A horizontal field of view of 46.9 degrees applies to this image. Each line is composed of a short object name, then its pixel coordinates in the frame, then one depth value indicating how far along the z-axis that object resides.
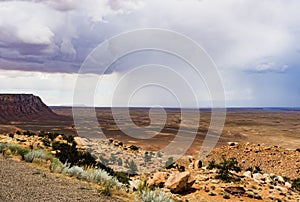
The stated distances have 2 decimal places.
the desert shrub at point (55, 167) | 12.80
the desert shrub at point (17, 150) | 15.44
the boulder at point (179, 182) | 16.73
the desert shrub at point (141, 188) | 10.55
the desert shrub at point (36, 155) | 14.37
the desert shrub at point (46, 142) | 22.16
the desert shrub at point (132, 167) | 23.78
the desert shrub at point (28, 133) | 27.03
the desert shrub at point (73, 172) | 12.56
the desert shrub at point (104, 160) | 24.14
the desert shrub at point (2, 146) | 15.76
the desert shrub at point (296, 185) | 20.28
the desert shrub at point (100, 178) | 11.67
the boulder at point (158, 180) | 17.05
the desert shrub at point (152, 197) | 9.45
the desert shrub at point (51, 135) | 26.02
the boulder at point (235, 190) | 17.39
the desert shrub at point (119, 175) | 17.58
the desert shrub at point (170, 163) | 26.36
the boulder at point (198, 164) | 25.26
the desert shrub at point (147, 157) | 28.57
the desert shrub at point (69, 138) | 26.00
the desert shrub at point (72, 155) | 19.41
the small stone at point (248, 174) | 20.78
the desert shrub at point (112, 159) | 25.74
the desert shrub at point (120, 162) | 25.86
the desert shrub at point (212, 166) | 23.24
